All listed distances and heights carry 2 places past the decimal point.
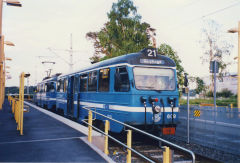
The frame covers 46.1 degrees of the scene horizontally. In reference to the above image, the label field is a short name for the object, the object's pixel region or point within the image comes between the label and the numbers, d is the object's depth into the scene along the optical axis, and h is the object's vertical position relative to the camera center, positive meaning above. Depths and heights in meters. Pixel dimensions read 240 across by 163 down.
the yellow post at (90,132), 8.34 -1.26
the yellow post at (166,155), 4.20 -0.97
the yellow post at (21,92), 9.59 -0.07
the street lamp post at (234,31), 21.55 +4.63
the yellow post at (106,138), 7.30 -1.26
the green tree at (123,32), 33.44 +7.14
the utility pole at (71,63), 32.61 +3.09
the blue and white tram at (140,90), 9.48 +0.00
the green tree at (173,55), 25.33 +3.18
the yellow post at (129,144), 6.09 -1.16
